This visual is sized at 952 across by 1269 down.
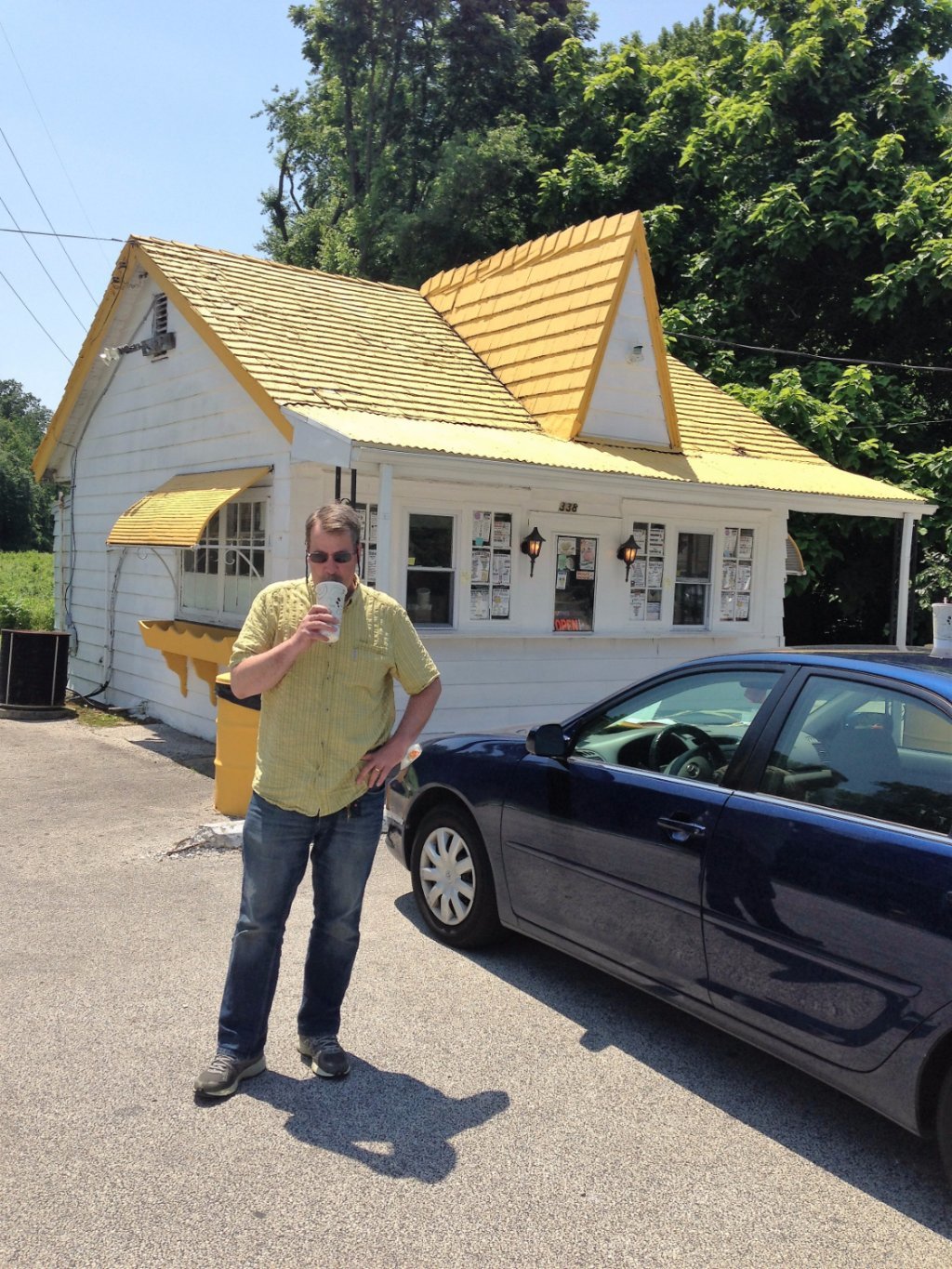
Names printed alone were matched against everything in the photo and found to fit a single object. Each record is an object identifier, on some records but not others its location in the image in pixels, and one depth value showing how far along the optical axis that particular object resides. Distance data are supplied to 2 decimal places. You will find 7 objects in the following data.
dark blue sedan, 2.79
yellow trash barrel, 6.73
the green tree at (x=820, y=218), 15.24
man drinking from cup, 3.24
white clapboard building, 8.39
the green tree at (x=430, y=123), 21.77
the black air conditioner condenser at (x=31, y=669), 10.88
